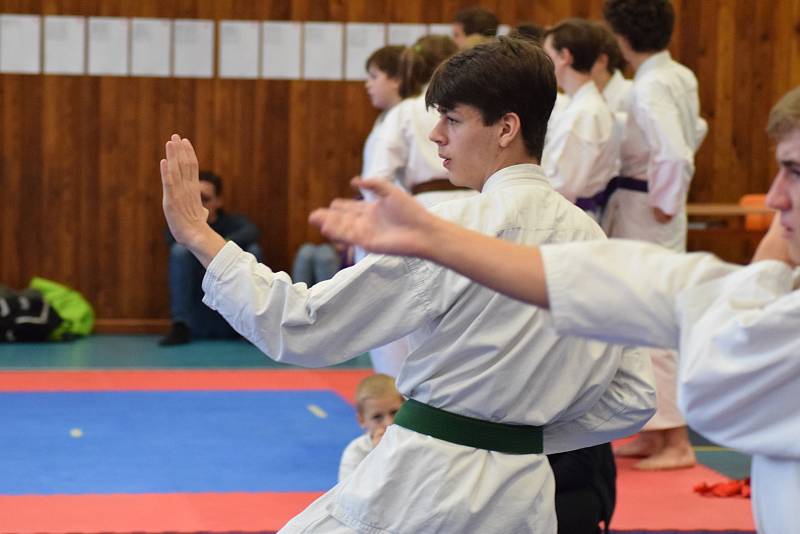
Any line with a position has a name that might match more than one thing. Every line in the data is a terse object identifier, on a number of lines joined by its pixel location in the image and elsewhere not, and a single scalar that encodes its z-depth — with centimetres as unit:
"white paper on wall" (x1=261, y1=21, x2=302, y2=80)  1516
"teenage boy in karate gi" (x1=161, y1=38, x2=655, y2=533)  379
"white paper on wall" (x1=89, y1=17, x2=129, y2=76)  1496
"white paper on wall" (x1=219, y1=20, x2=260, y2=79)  1512
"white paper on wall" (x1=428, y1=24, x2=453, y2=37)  1537
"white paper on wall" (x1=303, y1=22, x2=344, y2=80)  1521
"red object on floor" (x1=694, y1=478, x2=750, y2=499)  821
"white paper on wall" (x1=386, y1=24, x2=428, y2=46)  1535
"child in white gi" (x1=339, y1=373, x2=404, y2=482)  705
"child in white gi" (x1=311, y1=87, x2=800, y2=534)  271
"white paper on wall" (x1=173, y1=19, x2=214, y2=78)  1507
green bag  1447
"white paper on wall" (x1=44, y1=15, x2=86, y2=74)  1492
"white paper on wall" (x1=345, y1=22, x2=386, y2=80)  1526
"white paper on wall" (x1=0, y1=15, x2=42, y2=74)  1489
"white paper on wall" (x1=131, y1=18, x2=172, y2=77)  1501
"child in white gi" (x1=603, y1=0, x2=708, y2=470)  909
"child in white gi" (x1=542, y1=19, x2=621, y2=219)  908
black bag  1395
